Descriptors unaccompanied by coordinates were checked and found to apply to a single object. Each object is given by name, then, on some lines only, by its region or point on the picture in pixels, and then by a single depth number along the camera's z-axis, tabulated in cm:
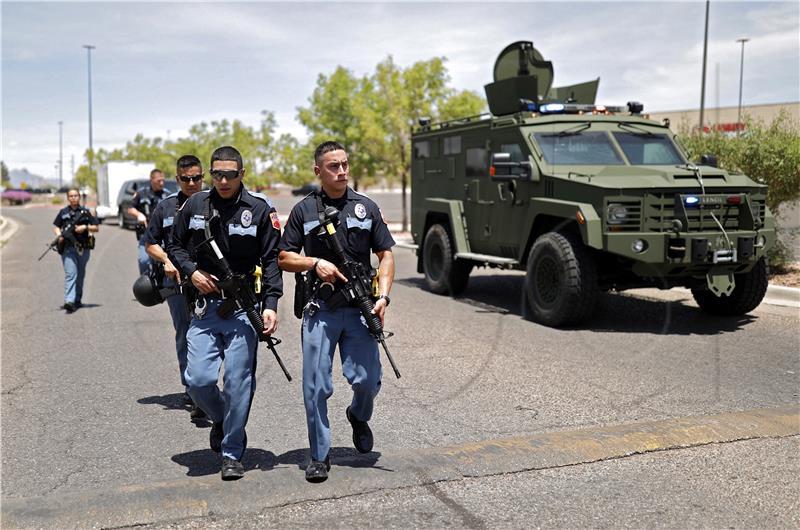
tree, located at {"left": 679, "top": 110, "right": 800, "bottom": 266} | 1195
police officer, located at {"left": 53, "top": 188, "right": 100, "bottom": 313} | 1084
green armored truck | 842
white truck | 3400
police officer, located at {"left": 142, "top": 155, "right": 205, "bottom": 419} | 562
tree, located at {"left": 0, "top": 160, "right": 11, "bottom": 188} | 17722
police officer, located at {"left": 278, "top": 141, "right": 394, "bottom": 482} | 430
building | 3606
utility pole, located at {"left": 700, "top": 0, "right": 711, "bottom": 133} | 2322
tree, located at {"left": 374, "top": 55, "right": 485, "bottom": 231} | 2548
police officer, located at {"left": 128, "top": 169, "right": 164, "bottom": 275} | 898
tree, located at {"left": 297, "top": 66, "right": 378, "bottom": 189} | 2955
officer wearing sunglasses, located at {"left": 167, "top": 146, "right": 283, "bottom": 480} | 436
